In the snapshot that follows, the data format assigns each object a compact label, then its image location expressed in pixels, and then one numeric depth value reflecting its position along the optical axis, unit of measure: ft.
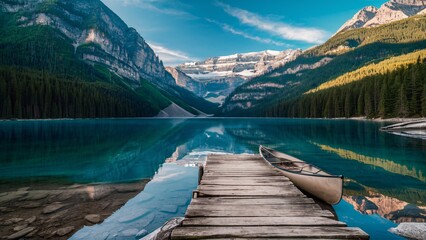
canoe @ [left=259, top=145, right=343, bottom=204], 38.83
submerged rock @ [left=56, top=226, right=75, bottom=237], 35.13
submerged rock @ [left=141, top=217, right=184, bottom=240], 29.01
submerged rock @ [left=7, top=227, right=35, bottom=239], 33.80
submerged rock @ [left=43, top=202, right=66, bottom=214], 43.05
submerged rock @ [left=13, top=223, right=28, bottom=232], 35.78
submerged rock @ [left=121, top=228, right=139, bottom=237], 35.76
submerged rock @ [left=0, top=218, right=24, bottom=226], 37.73
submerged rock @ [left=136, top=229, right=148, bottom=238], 35.52
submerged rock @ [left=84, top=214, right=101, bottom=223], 40.24
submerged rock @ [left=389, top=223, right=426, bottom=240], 31.55
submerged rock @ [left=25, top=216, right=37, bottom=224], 38.52
